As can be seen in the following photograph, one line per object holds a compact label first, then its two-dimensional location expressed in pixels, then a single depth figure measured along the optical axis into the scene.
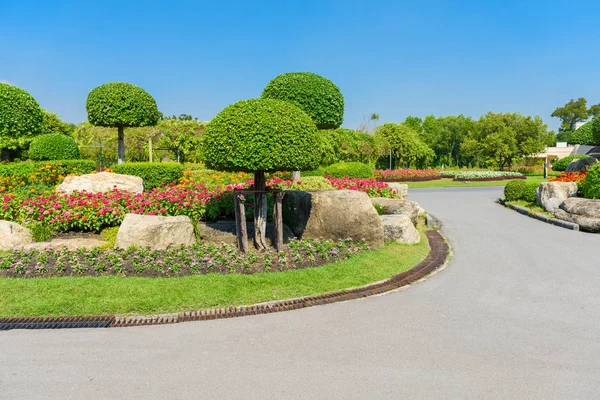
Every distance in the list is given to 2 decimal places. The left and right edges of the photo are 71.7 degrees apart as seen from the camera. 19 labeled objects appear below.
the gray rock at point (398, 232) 8.37
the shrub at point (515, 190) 15.39
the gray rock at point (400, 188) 13.43
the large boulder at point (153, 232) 7.05
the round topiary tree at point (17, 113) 13.29
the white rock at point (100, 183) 10.45
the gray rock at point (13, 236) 7.41
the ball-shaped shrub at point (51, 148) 13.88
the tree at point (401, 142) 42.44
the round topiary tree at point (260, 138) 6.39
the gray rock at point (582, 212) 10.07
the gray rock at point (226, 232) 7.82
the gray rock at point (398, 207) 10.30
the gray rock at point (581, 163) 18.27
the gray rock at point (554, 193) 12.21
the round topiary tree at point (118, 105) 14.05
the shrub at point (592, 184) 11.34
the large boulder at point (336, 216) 7.77
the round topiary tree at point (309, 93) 10.95
